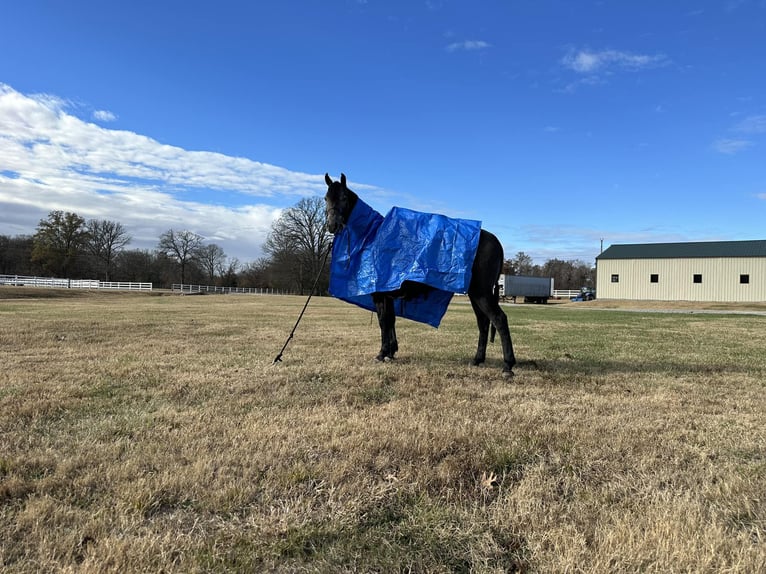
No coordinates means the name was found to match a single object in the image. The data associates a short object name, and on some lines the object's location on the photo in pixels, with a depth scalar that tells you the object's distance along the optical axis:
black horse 6.74
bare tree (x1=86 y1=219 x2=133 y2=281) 78.44
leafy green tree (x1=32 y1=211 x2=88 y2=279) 70.94
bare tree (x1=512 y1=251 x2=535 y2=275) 105.79
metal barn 44.38
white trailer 53.22
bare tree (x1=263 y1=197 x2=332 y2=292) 70.31
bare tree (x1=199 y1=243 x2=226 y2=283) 90.81
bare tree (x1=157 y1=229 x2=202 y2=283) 84.31
